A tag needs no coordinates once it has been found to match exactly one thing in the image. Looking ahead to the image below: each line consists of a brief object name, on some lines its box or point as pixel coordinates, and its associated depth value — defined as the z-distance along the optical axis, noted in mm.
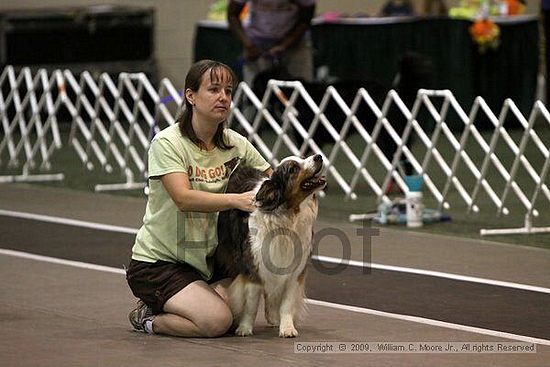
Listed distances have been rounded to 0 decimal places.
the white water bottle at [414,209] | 15605
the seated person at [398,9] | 28798
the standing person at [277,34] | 19668
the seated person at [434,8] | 30593
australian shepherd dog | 9455
